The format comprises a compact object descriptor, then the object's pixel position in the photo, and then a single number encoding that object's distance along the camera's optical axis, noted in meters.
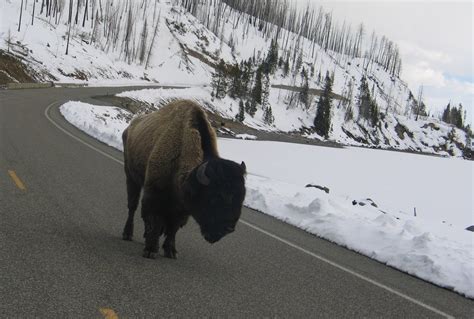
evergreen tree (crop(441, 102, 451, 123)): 175.93
